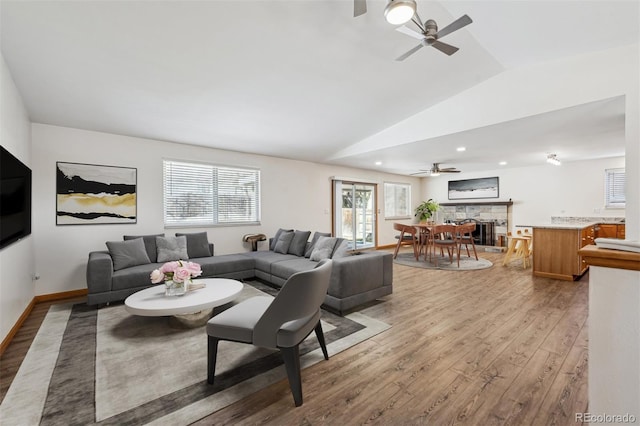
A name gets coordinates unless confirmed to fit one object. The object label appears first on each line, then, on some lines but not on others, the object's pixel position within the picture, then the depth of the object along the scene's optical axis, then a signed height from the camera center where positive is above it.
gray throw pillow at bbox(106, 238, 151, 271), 3.78 -0.63
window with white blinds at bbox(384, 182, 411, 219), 8.78 +0.34
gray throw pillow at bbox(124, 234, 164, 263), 4.24 -0.56
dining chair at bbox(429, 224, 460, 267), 5.90 -0.61
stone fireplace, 8.04 -0.22
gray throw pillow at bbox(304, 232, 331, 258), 4.66 -0.60
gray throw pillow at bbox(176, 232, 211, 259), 4.66 -0.61
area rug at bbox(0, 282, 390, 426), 1.70 -1.25
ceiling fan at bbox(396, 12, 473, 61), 2.12 +1.47
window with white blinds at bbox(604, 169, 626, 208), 6.21 +0.54
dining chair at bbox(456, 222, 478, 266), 5.94 -0.38
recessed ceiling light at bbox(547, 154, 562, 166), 5.89 +1.15
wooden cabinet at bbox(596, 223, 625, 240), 5.84 -0.40
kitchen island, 4.59 -0.67
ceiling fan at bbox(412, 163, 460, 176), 6.98 +1.04
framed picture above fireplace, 8.25 +0.72
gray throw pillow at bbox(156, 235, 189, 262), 4.23 -0.63
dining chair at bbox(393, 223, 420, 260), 6.30 -0.67
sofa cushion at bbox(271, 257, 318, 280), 3.89 -0.83
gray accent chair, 1.76 -0.80
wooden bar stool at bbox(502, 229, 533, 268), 5.65 -0.77
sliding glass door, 7.41 -0.08
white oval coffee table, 2.54 -0.92
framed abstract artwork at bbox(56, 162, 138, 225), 3.99 +0.23
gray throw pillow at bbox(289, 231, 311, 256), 4.86 -0.59
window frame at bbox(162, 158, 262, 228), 4.89 +0.28
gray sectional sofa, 3.26 -0.82
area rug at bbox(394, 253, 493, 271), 5.65 -1.16
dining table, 5.94 -0.54
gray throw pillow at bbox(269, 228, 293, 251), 5.42 -0.63
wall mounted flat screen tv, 2.34 +0.09
